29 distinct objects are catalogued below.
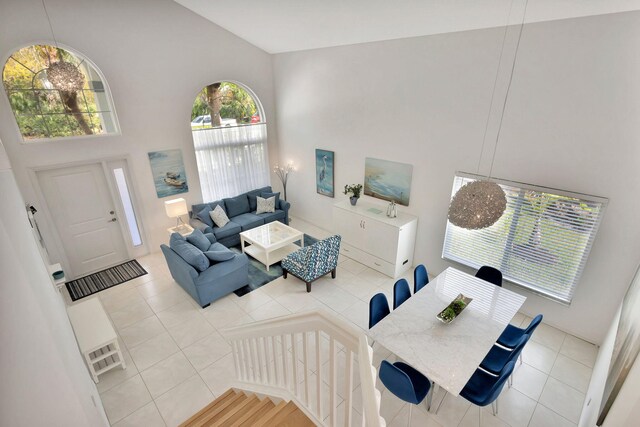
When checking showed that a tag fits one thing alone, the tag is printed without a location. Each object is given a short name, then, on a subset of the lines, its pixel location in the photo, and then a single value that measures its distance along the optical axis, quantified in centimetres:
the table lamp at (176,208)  645
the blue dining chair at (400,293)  399
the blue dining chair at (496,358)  325
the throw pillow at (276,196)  781
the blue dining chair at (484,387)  294
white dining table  303
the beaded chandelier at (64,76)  421
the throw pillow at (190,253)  487
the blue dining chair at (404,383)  287
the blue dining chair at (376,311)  375
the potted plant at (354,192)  634
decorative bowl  352
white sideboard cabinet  564
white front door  557
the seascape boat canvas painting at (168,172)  640
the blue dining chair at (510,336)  376
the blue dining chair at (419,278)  440
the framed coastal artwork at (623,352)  173
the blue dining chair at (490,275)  436
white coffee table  614
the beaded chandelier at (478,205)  327
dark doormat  561
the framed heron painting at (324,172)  703
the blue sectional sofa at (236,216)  681
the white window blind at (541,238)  395
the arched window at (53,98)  493
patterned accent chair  538
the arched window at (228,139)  699
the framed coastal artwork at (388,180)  572
